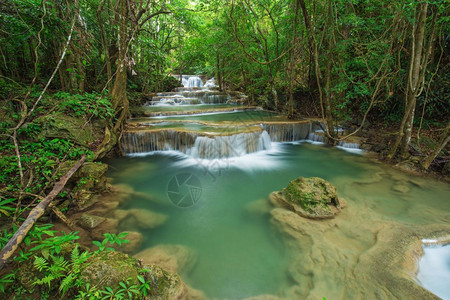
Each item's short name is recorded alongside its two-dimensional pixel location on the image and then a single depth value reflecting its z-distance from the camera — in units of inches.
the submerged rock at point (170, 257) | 116.8
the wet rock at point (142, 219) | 150.1
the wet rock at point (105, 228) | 130.8
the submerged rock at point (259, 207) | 168.4
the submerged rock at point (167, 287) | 87.8
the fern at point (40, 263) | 71.8
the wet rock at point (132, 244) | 125.5
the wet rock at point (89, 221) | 136.3
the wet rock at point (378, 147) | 273.5
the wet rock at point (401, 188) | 188.9
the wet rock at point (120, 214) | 154.1
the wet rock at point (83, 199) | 156.1
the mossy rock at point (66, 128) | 178.2
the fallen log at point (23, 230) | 60.4
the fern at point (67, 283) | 70.1
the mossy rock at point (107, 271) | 74.2
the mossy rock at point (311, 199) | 150.9
